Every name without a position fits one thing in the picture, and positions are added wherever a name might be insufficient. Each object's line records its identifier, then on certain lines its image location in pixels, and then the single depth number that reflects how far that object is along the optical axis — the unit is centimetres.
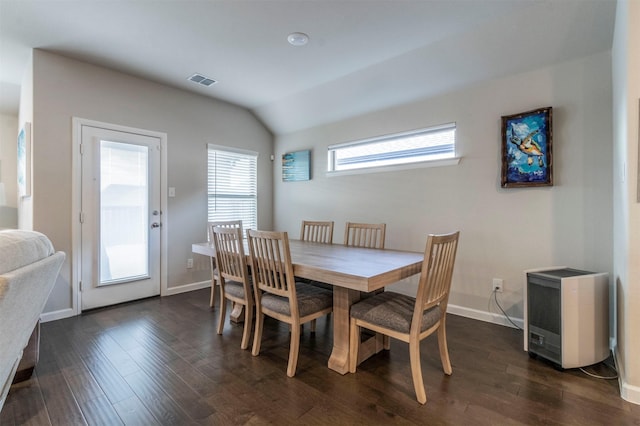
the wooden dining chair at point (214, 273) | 323
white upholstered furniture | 100
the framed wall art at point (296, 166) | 444
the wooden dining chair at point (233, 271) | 228
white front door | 314
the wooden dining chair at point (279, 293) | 195
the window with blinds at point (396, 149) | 318
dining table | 169
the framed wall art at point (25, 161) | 290
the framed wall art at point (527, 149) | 252
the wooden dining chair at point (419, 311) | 167
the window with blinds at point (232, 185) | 426
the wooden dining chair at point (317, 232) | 331
